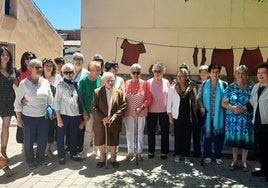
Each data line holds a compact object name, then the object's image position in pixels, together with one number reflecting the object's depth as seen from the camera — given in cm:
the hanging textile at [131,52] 558
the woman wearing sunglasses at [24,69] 420
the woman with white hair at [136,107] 422
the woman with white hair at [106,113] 401
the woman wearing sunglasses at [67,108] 408
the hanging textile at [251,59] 529
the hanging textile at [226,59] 536
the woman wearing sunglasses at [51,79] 422
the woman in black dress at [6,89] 401
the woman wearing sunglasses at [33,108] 388
